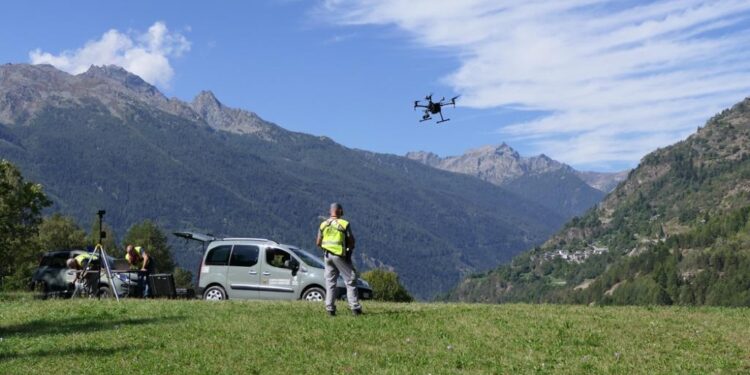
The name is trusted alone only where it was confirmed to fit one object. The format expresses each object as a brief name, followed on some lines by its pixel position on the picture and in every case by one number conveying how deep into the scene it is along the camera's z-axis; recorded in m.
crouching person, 29.19
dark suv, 30.30
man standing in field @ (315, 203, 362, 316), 19.20
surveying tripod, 28.88
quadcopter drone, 53.44
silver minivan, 27.30
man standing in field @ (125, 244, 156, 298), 30.03
